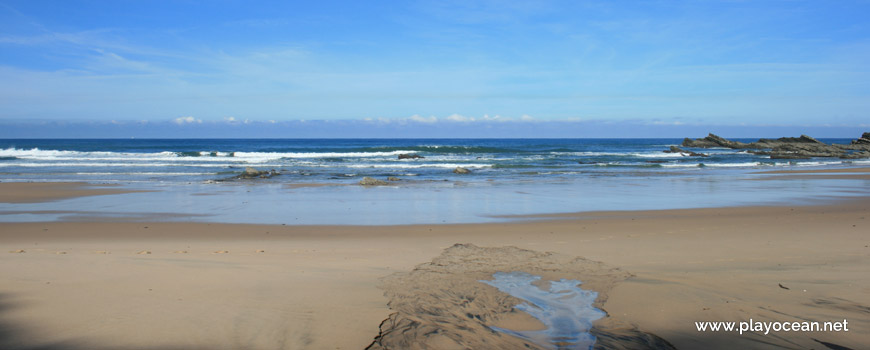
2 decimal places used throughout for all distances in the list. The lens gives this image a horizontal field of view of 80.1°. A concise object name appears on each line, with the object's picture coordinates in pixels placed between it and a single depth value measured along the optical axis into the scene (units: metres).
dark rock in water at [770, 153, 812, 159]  40.06
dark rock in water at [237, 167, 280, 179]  20.27
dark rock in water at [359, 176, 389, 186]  17.23
